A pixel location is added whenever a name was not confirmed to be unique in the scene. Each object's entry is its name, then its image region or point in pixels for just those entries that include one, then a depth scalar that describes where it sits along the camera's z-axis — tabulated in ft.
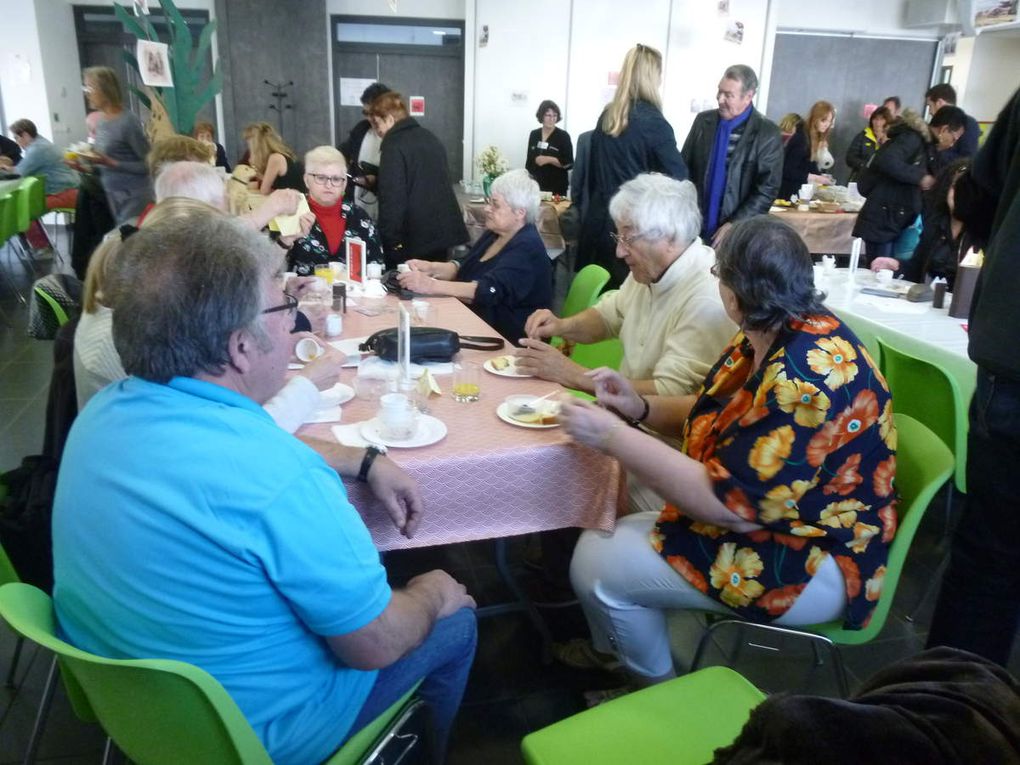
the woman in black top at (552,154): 24.64
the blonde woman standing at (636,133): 12.32
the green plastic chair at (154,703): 2.63
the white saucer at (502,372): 6.61
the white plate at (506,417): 5.49
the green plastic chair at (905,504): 4.72
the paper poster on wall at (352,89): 28.58
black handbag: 6.76
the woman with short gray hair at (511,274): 9.89
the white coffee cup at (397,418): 5.11
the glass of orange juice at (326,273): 10.18
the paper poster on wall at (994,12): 24.44
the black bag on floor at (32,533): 5.26
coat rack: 27.50
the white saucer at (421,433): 5.10
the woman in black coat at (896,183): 15.78
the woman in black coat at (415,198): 12.90
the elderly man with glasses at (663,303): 6.45
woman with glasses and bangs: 10.82
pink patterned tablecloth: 5.06
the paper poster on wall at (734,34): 24.67
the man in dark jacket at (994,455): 4.46
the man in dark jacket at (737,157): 13.46
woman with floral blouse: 4.51
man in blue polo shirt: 2.96
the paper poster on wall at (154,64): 15.30
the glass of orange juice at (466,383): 6.01
